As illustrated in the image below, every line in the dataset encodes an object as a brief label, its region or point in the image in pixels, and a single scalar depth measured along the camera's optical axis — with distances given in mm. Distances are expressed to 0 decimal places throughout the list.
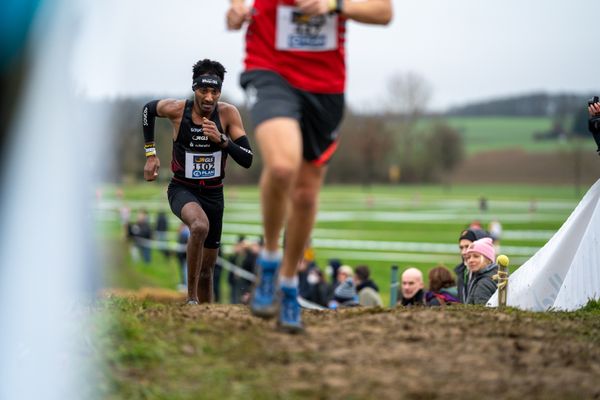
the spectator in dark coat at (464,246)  10323
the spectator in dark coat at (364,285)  13164
